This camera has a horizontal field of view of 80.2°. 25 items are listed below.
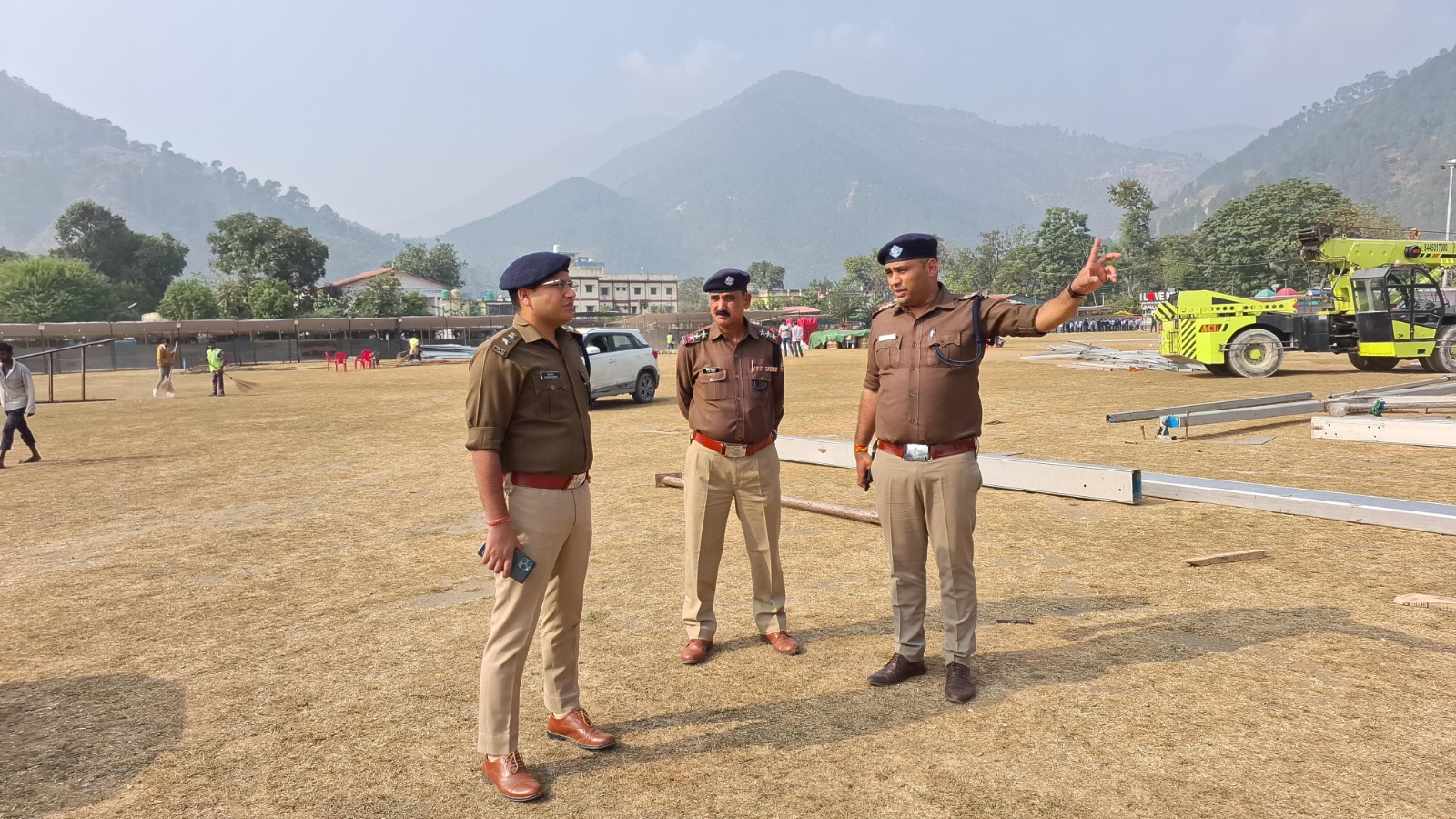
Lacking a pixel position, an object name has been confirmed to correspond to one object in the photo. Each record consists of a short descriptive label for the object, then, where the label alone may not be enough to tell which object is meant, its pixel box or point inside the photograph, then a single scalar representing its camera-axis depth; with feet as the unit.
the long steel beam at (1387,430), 34.06
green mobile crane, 65.87
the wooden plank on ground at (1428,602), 16.52
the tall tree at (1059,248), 411.13
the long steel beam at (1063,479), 26.11
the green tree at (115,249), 361.10
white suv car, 62.85
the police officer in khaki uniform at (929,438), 13.69
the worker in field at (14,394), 39.34
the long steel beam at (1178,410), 40.04
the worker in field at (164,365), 86.53
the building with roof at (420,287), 474.49
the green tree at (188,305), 277.23
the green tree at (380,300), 299.79
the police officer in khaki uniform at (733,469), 15.80
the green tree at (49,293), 270.67
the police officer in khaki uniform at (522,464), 11.00
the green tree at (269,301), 270.46
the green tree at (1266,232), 294.05
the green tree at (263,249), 338.95
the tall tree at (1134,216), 431.02
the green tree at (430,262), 541.34
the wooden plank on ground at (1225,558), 20.04
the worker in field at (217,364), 89.30
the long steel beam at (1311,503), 21.84
